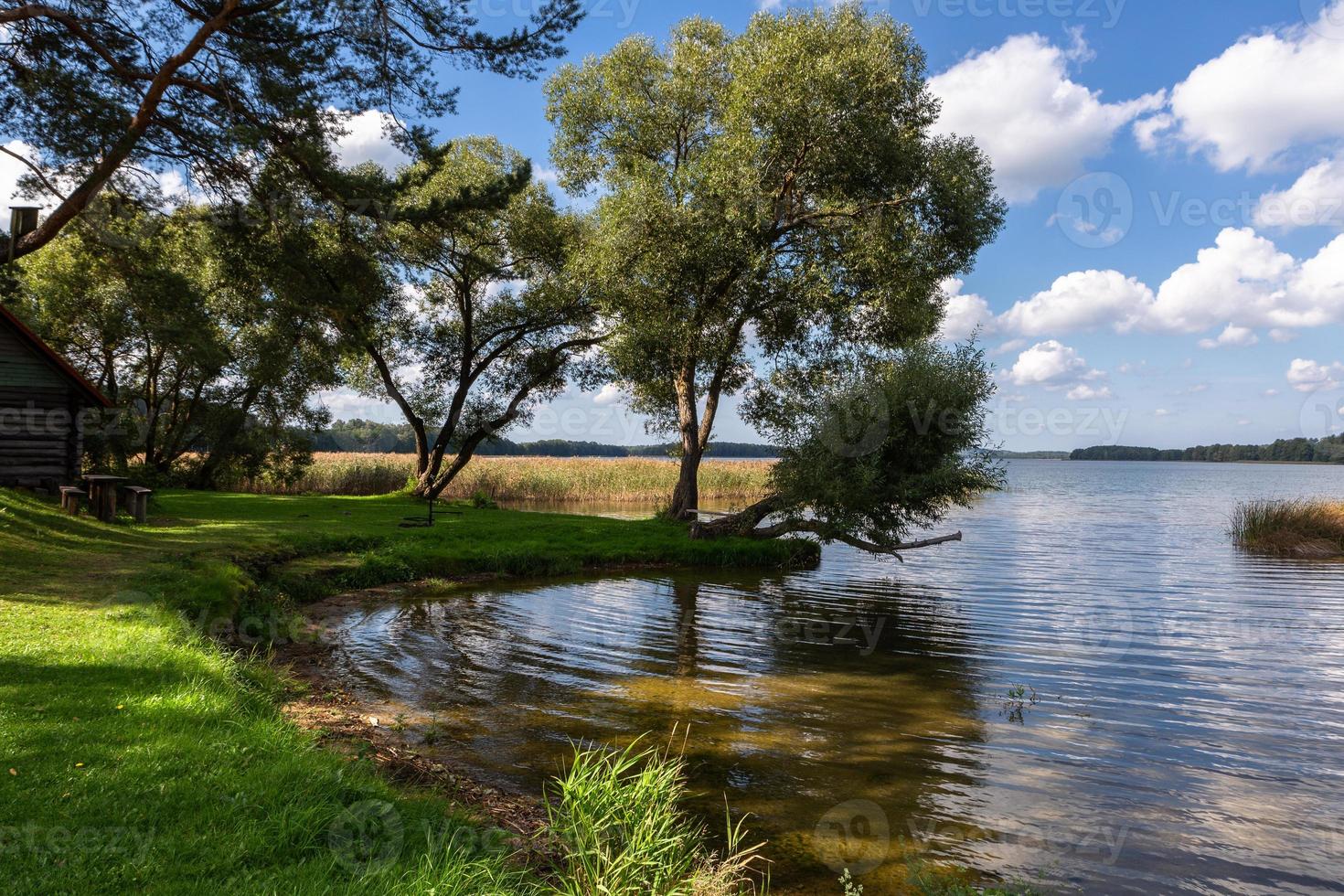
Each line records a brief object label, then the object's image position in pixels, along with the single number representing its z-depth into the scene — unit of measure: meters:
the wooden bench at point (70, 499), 18.98
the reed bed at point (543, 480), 38.41
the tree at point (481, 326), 30.95
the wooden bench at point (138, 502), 19.92
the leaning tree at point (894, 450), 20.34
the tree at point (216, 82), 13.89
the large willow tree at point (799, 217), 22.27
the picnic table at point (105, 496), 18.86
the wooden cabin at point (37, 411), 19.81
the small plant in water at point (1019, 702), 10.73
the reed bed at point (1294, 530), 31.19
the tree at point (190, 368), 19.46
